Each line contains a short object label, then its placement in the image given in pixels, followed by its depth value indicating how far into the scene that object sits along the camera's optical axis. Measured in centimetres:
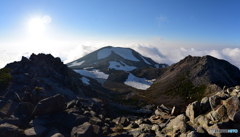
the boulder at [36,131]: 1605
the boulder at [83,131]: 1638
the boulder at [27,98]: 2708
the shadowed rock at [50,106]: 2053
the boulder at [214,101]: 1898
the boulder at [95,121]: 2207
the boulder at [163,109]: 3148
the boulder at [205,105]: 1988
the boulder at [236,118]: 1460
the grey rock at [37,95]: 2817
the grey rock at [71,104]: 2637
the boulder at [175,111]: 2632
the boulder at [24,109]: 2039
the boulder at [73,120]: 1954
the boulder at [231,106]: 1510
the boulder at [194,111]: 2000
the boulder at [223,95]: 1984
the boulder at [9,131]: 1487
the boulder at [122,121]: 2852
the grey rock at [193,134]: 1384
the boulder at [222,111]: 1594
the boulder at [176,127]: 1575
